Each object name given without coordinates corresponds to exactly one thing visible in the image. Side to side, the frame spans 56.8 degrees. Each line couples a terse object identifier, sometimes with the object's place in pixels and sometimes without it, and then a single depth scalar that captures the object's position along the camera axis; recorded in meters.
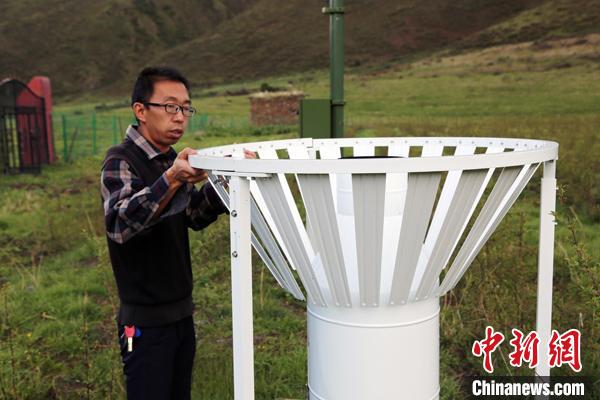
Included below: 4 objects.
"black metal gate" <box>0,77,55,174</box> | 9.84
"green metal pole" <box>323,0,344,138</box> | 2.72
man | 1.70
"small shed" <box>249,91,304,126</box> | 14.64
